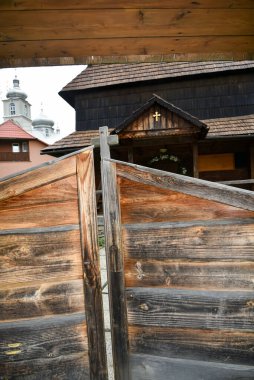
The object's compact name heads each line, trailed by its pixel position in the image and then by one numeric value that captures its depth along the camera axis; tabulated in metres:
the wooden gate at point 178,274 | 1.65
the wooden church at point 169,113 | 8.88
